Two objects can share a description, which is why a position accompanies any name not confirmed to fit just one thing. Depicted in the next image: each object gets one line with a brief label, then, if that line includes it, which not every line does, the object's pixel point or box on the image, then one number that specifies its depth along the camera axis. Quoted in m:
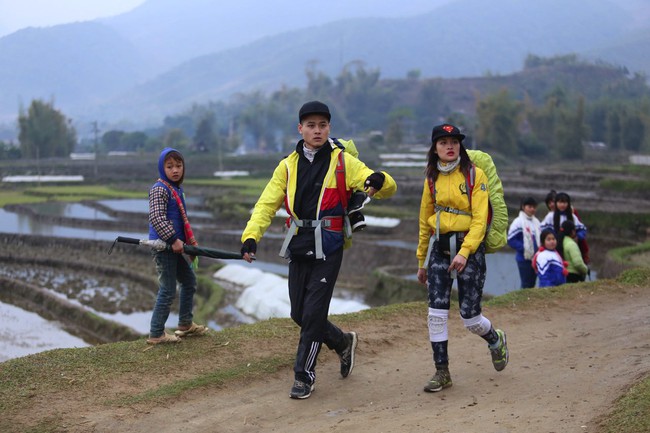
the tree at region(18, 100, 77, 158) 94.94
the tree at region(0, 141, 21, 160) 84.94
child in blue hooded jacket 7.36
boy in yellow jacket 6.41
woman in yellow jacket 6.39
